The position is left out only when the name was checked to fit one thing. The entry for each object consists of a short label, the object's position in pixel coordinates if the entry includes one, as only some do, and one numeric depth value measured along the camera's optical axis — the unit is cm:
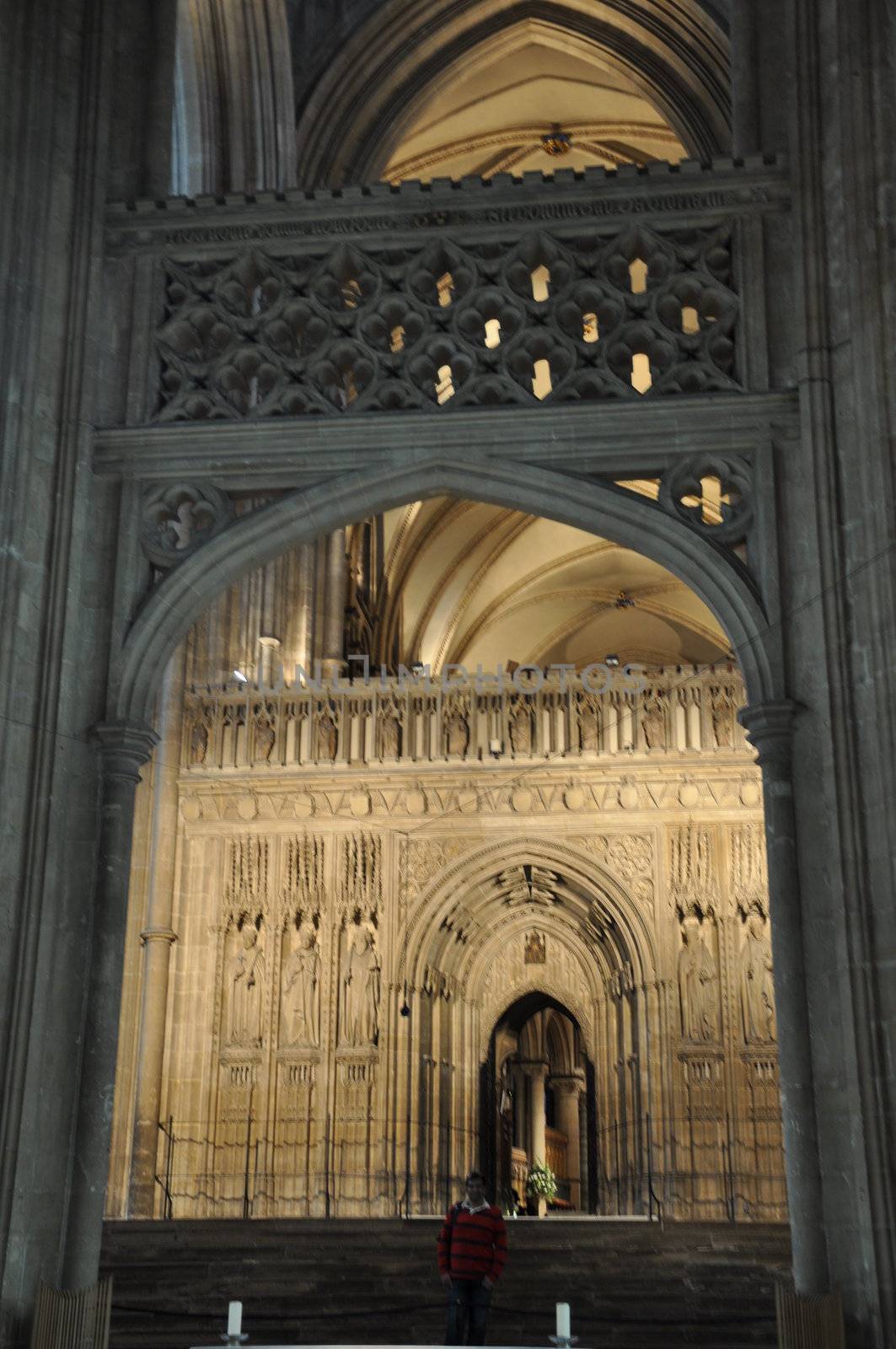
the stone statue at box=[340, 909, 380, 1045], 1689
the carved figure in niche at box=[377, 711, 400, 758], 1742
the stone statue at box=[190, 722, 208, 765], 1767
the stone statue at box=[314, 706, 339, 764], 1750
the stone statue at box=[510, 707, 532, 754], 1725
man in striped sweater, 897
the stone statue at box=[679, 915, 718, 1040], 1666
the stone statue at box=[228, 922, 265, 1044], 1692
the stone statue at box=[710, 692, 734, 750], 1700
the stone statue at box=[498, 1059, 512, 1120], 2252
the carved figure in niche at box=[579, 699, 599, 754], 1714
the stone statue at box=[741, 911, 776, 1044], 1648
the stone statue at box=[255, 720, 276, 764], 1756
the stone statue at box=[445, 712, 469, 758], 1733
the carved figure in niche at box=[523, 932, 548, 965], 1856
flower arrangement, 1994
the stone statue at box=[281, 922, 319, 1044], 1684
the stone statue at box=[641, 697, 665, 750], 1711
